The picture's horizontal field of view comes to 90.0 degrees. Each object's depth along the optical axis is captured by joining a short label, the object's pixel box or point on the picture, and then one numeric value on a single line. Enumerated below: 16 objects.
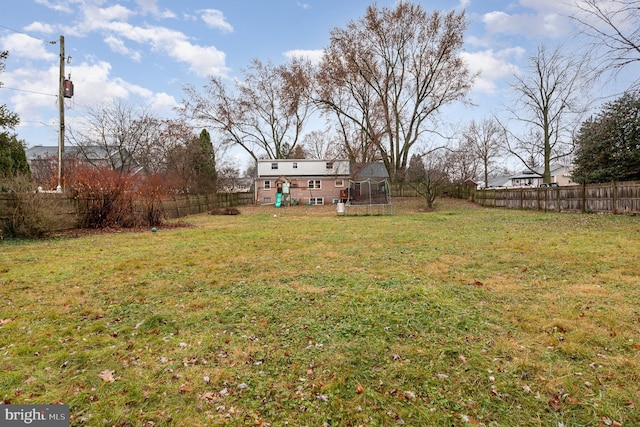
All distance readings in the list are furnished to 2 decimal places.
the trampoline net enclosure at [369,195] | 16.89
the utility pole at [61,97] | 11.27
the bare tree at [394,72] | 21.55
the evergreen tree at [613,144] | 13.59
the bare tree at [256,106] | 25.66
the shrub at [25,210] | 7.94
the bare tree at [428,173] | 19.00
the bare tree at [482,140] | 34.66
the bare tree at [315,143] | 40.88
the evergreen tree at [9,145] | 11.73
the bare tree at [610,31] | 6.70
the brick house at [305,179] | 26.50
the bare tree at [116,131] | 21.22
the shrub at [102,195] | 9.81
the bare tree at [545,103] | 21.14
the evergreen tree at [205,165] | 23.55
